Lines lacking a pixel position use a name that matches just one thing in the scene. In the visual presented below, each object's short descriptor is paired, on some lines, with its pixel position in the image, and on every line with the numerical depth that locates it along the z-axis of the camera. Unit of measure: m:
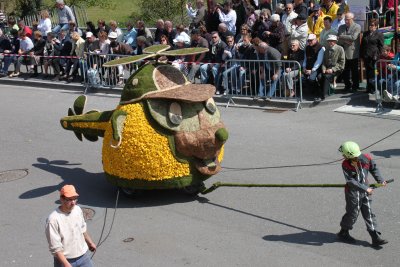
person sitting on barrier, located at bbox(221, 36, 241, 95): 16.53
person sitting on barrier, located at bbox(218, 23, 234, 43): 18.17
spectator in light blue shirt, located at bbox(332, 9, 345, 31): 16.98
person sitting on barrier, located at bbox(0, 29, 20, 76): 22.51
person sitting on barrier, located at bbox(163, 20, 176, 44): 19.61
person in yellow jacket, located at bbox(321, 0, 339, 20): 17.80
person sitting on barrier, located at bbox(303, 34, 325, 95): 15.48
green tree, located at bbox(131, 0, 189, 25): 26.77
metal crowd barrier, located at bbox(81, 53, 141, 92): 18.81
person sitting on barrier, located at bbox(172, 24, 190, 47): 18.94
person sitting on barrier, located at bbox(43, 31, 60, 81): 21.15
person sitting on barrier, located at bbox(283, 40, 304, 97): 15.52
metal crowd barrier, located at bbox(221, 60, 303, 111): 15.61
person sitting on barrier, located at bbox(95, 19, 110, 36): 20.91
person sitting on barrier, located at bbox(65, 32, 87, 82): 19.74
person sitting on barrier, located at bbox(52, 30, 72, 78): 20.64
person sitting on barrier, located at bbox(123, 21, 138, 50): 20.70
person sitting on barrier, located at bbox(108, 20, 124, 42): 20.33
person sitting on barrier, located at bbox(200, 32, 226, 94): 16.91
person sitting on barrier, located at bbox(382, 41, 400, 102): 14.65
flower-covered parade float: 9.98
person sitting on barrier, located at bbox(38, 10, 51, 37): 23.77
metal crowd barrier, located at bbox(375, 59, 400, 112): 14.69
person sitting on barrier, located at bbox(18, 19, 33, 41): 23.88
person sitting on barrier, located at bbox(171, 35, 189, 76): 17.33
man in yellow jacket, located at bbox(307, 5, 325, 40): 17.30
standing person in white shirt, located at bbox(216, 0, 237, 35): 19.39
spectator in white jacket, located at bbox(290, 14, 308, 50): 16.48
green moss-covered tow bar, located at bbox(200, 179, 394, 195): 8.63
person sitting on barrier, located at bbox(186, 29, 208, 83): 17.17
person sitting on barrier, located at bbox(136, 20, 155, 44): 20.21
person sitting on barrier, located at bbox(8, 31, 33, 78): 21.84
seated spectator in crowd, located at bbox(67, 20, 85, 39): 21.14
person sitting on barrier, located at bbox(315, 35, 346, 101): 15.48
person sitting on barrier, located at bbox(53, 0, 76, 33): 23.38
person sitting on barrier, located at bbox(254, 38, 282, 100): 15.75
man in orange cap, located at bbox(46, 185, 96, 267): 6.78
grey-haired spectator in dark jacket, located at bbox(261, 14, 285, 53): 16.88
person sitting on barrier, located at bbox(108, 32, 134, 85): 18.83
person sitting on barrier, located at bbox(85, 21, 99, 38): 22.39
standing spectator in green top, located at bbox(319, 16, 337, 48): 16.35
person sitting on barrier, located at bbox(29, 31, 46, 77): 21.44
